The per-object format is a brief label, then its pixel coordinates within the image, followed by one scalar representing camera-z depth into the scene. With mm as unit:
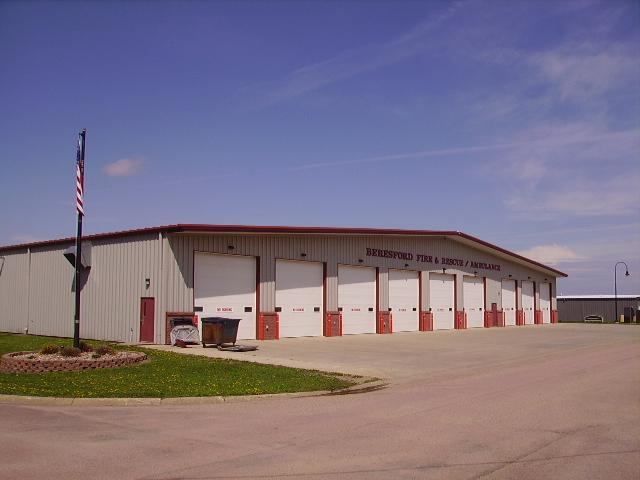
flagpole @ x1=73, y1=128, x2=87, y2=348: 16719
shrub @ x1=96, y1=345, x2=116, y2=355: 15952
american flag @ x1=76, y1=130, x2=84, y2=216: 16750
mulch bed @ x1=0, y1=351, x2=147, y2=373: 14477
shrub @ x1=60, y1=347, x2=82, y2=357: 15394
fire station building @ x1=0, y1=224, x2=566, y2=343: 24688
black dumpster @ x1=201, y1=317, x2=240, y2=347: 22002
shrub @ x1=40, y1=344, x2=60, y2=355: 15500
